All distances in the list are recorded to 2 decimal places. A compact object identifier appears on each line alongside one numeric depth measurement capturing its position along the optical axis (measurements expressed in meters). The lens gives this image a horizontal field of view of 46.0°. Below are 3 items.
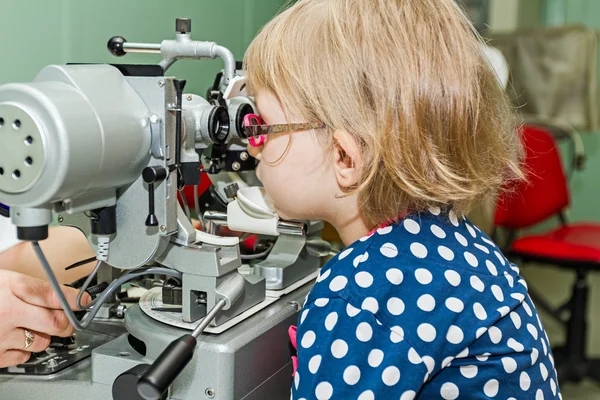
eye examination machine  0.62
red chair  2.47
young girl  0.73
